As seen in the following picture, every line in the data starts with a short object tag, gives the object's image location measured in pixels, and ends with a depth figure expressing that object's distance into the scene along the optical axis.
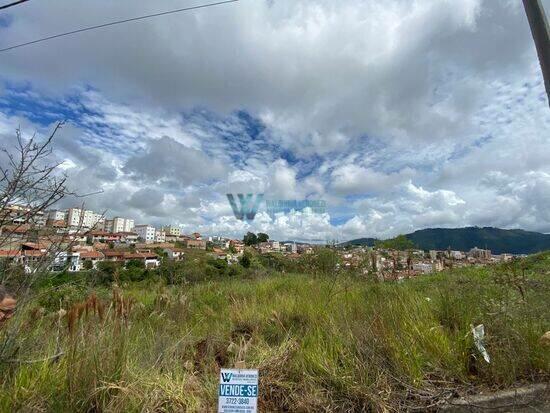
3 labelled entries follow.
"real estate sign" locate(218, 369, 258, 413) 2.16
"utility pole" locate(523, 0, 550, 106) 3.45
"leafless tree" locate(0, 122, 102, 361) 2.81
